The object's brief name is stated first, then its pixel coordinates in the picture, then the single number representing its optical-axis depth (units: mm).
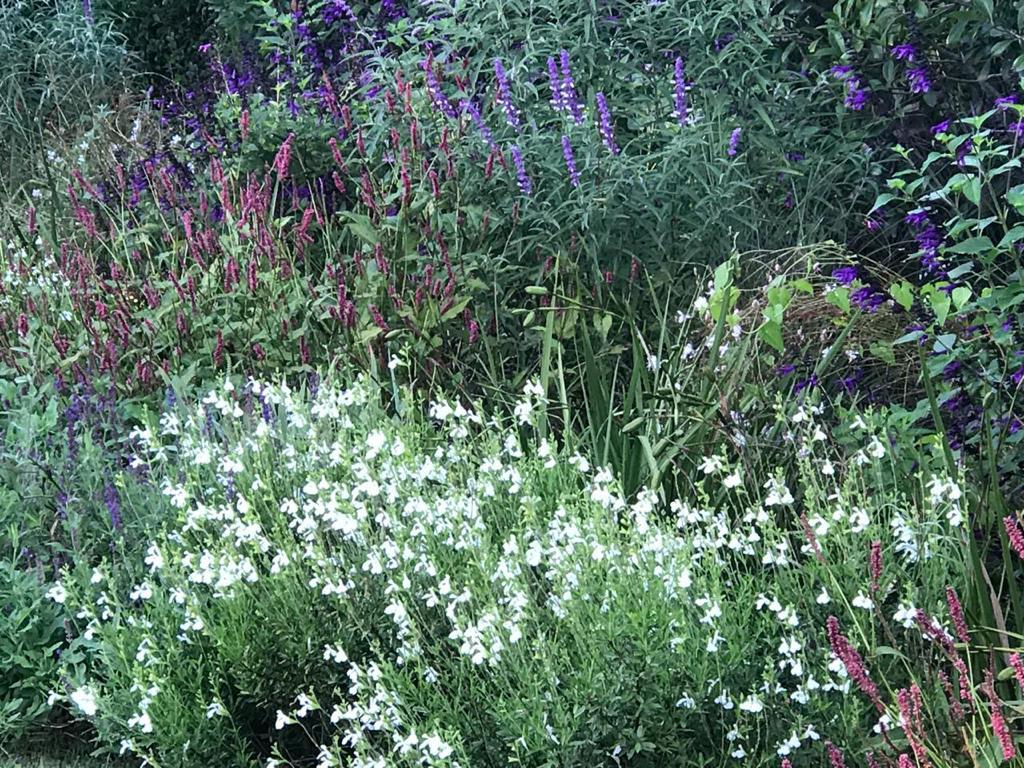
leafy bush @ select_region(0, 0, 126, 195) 9016
